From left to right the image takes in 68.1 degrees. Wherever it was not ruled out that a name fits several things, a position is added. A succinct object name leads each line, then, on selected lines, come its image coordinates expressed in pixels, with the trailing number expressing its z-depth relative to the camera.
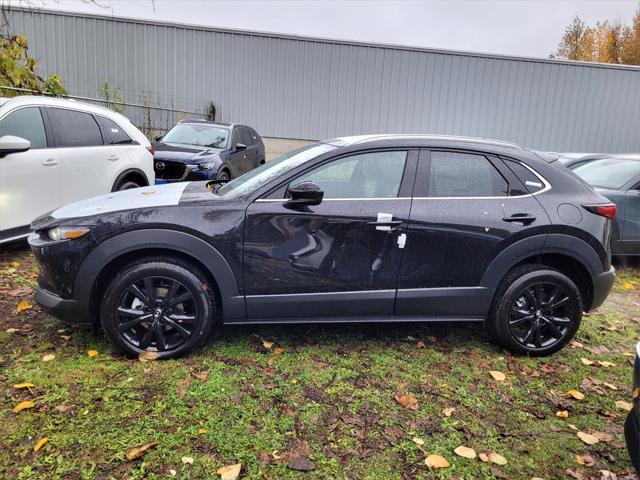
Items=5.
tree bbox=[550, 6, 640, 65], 34.91
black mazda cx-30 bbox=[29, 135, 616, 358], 3.27
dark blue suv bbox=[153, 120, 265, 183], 8.41
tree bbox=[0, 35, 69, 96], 7.89
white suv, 4.87
